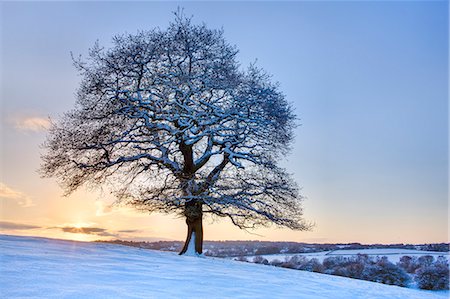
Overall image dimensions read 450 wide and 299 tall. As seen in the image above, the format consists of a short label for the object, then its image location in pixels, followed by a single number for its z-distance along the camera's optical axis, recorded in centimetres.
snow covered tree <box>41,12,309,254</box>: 1862
